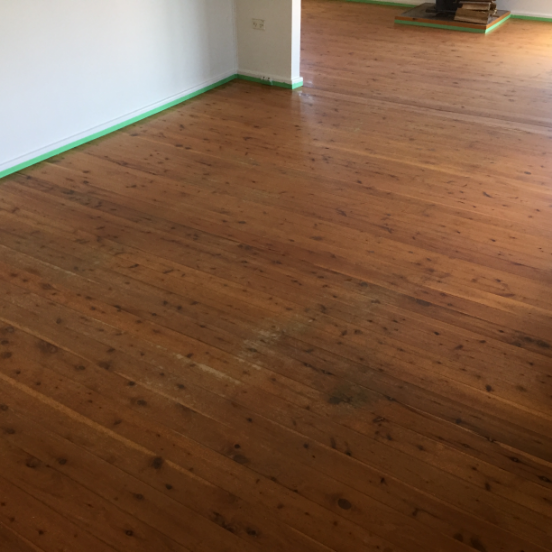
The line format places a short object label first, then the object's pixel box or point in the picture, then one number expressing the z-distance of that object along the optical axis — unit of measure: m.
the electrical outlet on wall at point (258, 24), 5.25
